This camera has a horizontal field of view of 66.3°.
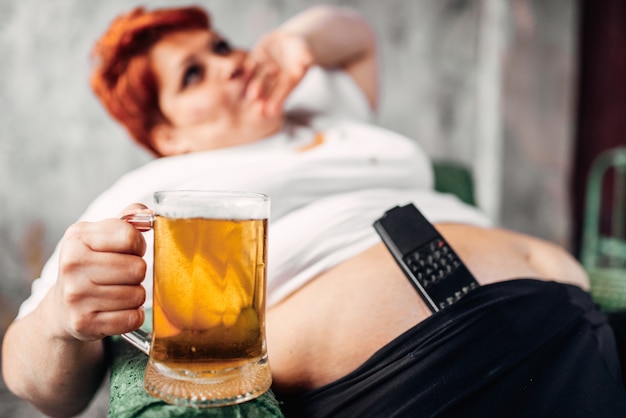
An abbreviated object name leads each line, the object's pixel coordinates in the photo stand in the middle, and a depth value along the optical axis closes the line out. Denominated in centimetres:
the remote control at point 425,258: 70
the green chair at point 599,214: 217
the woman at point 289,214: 57
